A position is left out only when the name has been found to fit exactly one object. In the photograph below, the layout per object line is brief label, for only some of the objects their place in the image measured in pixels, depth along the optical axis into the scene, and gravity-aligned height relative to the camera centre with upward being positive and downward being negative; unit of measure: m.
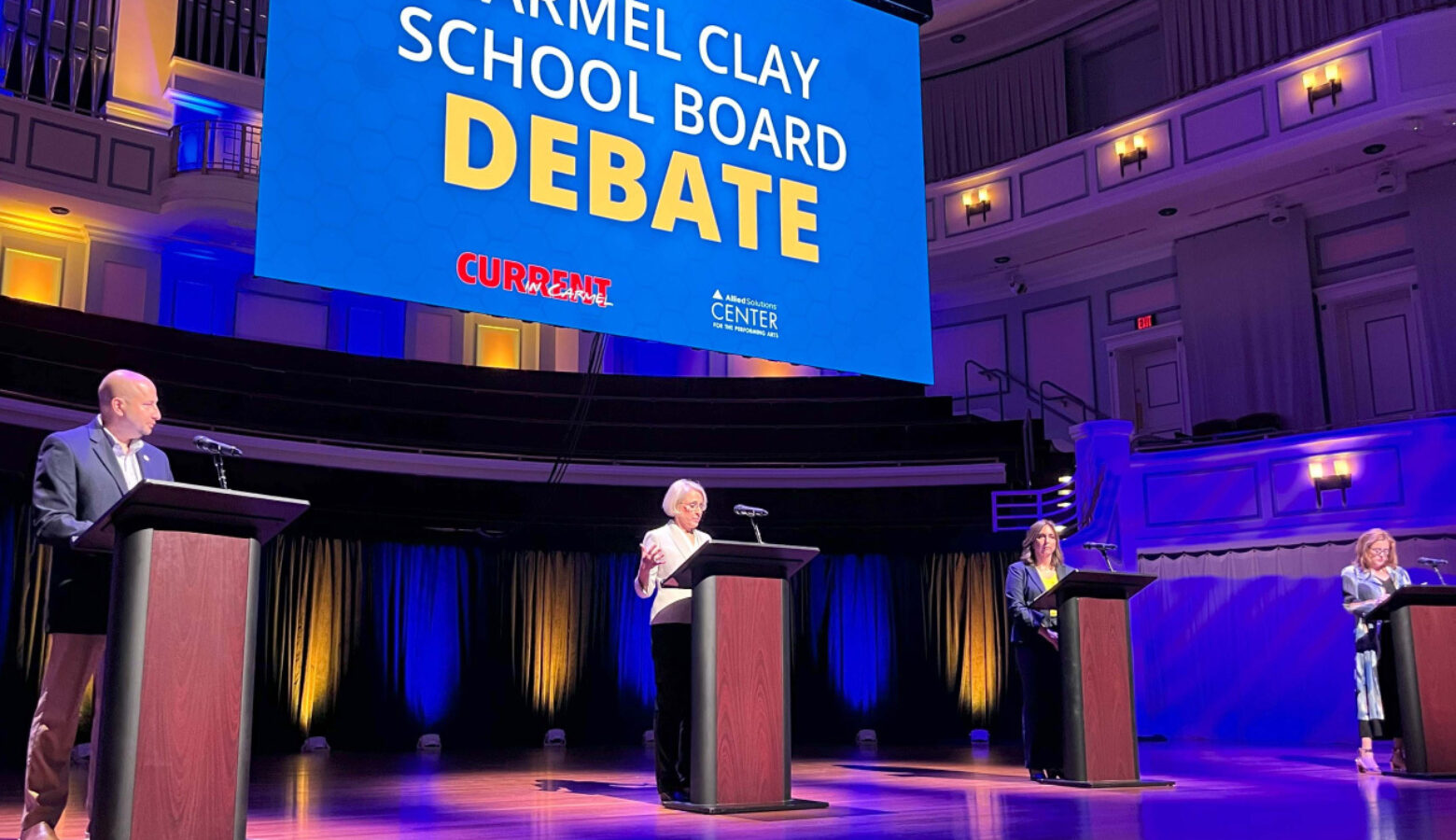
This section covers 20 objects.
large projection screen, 4.18 +1.72
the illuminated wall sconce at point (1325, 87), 10.26 +4.42
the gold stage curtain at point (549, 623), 10.48 +0.13
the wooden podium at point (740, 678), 3.91 -0.13
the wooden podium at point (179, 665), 2.53 -0.05
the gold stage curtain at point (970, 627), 10.78 +0.05
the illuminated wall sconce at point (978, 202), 12.55 +4.28
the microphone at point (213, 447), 2.73 +0.43
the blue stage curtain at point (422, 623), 10.05 +0.14
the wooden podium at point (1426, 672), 5.27 -0.19
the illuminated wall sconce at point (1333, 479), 8.94 +1.06
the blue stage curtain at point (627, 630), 10.76 +0.06
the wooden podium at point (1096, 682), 4.73 -0.19
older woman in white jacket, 4.28 +0.02
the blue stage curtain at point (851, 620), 10.95 +0.12
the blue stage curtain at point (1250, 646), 8.82 -0.12
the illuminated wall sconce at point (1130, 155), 11.50 +4.34
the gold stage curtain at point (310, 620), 9.51 +0.16
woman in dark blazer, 5.18 -0.07
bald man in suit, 2.86 +0.11
